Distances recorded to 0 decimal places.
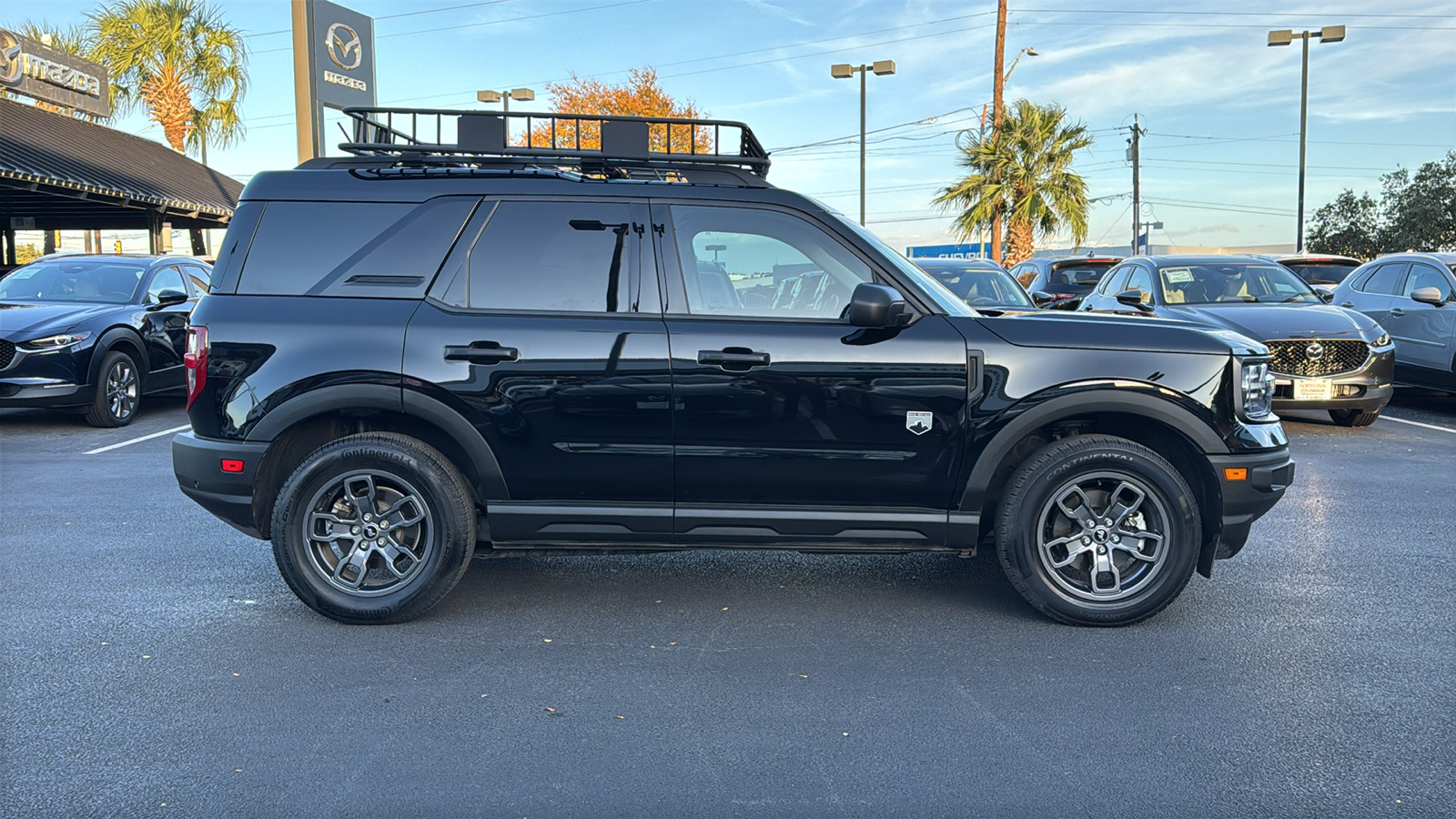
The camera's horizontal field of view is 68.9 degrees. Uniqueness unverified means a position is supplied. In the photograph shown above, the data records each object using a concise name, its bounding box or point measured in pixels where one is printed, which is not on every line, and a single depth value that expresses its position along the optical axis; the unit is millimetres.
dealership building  19875
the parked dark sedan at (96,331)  10039
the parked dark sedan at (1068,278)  15586
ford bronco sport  4453
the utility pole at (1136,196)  48500
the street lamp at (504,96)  34844
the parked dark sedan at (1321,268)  15625
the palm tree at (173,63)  34375
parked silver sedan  10883
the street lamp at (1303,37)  32688
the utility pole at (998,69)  27859
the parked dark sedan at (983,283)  11562
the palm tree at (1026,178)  29625
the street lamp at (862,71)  32719
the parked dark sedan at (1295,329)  9781
